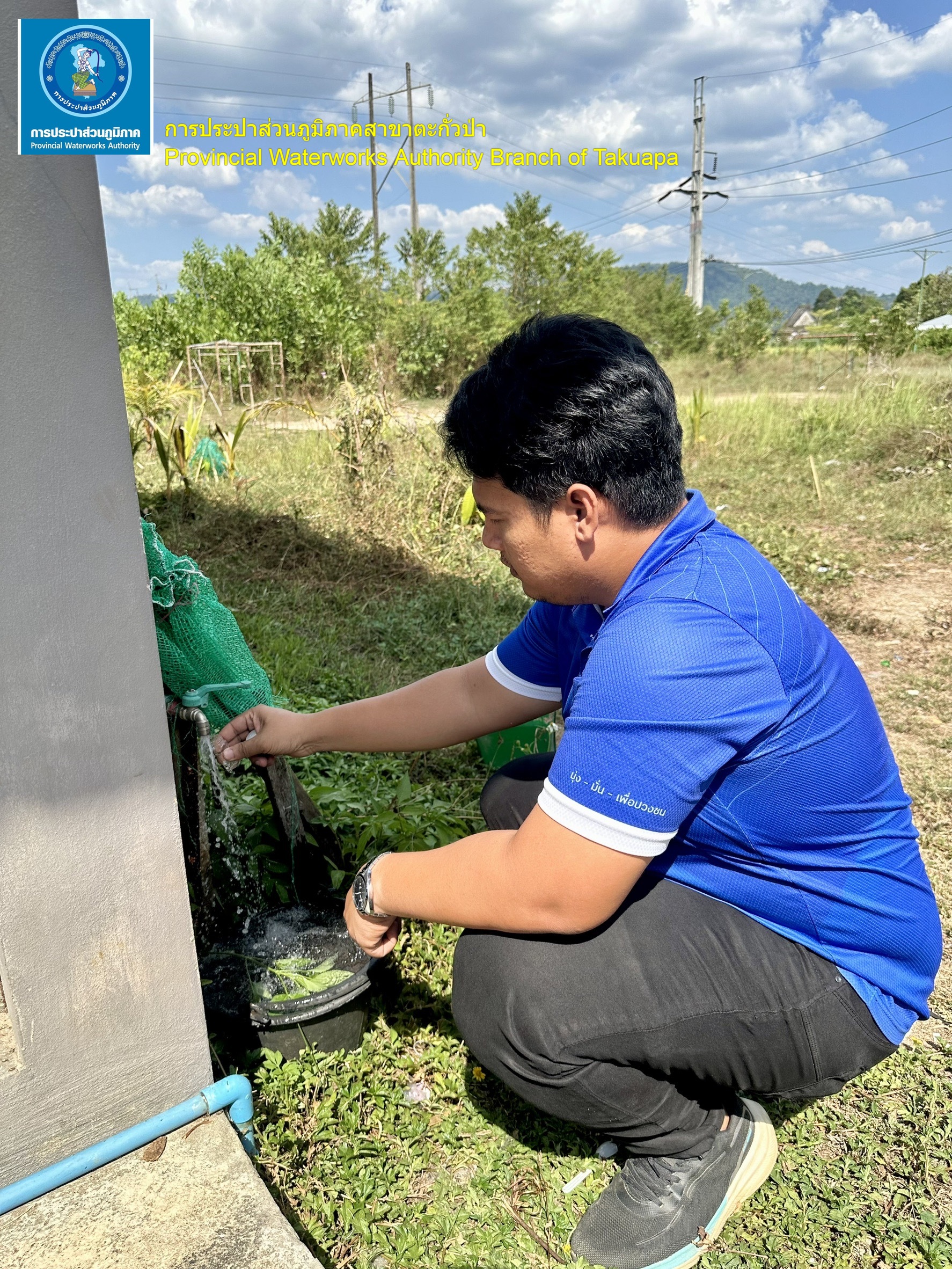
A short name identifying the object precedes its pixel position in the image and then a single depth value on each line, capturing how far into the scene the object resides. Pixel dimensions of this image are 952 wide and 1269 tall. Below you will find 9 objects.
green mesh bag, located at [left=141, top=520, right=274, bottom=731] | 1.78
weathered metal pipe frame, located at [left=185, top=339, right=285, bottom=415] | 17.92
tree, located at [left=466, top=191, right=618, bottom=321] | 29.56
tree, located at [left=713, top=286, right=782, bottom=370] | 25.56
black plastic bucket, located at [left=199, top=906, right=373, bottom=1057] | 1.82
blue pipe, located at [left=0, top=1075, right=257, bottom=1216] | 1.37
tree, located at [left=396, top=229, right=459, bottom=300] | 27.27
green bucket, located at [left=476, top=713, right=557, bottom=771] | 3.06
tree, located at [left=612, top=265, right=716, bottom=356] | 33.44
